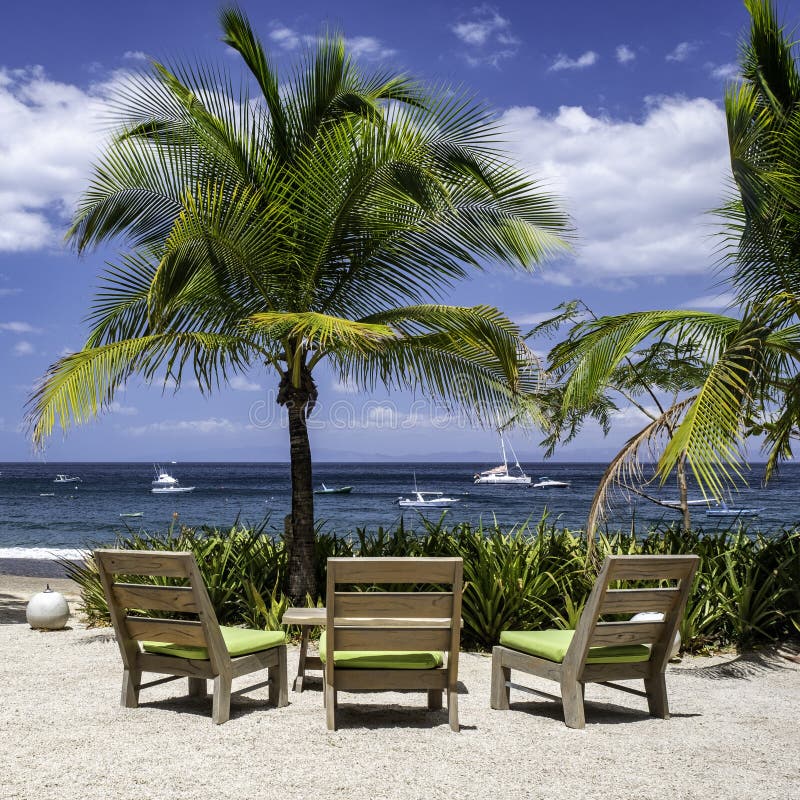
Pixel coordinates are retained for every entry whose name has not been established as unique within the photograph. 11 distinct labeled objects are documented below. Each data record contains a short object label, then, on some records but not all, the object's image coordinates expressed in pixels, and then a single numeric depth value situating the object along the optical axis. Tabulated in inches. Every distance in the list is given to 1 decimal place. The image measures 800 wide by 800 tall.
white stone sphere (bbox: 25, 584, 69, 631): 304.0
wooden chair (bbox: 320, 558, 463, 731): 172.2
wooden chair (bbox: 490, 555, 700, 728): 180.7
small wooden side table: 203.3
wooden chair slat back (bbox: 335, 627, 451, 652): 177.3
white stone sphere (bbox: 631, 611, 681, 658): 259.5
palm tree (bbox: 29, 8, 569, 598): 277.6
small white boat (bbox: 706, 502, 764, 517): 1557.2
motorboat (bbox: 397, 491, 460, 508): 1765.5
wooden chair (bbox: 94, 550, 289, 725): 180.5
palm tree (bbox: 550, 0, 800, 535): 245.8
